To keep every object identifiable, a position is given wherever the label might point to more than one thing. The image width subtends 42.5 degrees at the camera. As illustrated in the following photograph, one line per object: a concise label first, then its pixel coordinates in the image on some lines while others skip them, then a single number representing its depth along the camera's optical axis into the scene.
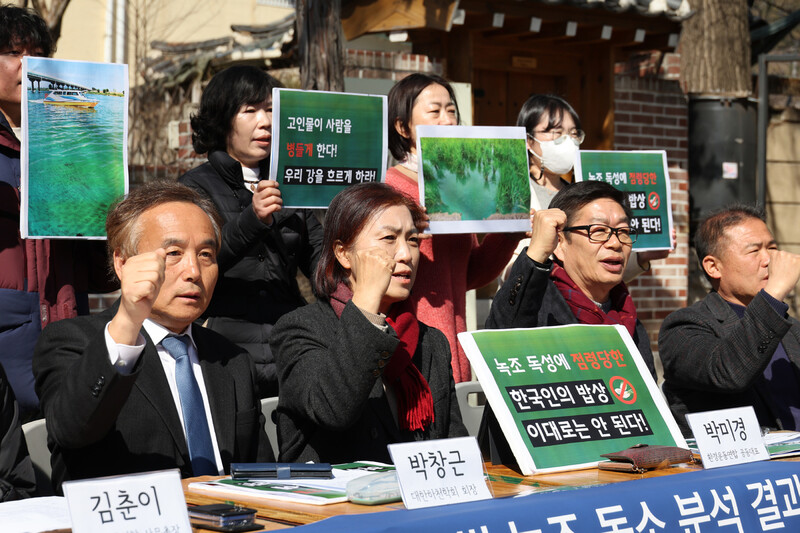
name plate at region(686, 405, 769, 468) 2.40
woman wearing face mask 4.53
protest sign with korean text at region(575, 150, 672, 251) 4.15
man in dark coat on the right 3.23
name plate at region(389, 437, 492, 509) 1.92
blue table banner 1.86
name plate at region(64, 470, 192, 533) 1.61
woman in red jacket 3.92
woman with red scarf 2.61
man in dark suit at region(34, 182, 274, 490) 2.41
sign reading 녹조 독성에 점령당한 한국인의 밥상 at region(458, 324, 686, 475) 2.49
